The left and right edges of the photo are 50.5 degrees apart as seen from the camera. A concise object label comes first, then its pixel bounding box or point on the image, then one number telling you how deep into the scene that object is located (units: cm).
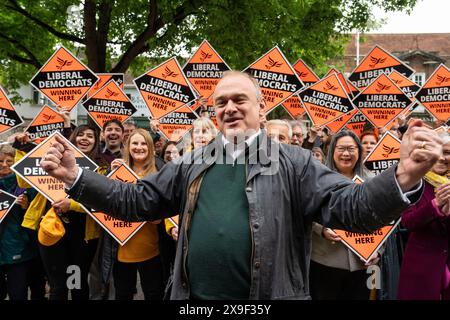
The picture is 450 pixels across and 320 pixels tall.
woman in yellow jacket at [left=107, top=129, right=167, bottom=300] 445
